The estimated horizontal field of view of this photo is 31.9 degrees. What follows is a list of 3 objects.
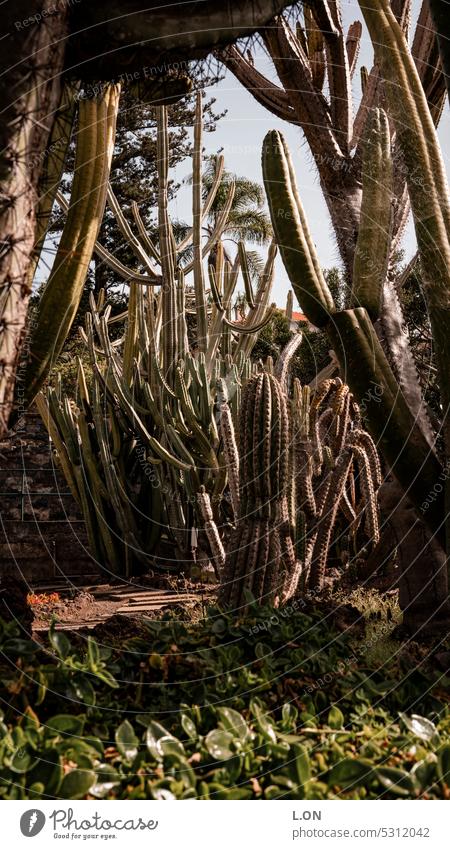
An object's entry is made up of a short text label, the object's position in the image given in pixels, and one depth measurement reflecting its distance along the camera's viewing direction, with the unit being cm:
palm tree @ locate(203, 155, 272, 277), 1438
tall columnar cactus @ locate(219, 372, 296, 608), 439
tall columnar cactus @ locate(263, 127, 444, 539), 367
